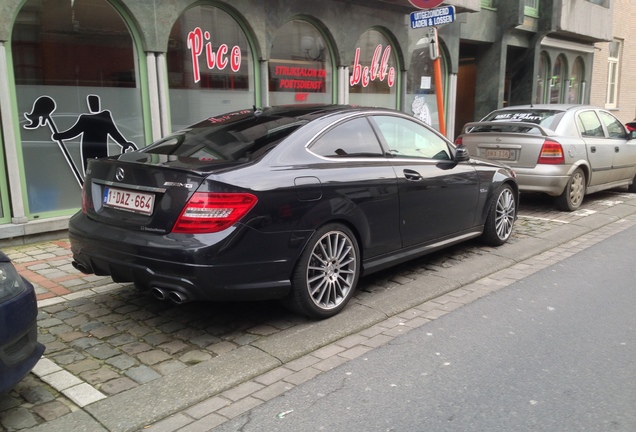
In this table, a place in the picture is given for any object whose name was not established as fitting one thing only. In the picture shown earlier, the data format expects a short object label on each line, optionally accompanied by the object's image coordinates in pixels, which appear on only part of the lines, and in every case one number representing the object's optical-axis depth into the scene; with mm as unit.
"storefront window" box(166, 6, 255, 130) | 8039
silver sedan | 8250
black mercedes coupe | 3621
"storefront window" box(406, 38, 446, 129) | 12281
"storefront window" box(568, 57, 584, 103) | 19094
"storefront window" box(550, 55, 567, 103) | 18000
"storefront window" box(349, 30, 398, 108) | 11008
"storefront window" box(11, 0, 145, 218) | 6617
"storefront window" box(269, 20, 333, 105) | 9492
